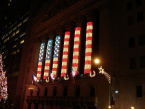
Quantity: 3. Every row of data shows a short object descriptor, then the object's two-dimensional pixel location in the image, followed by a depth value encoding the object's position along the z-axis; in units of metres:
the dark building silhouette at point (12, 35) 71.06
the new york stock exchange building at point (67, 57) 36.28
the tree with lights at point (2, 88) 45.15
